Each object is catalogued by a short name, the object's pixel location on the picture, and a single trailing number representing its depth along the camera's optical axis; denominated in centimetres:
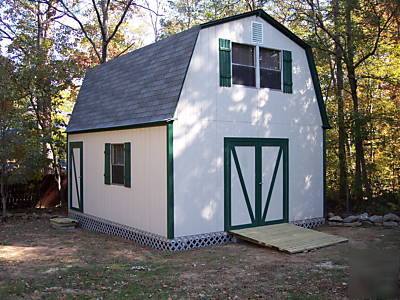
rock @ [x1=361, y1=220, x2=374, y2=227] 1023
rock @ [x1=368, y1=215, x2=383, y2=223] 1023
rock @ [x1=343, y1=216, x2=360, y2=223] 1043
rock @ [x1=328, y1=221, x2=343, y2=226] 1028
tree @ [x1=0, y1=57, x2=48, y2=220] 1139
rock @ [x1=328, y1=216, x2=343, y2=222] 1041
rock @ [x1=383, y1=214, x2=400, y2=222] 1008
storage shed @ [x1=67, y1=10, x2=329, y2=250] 802
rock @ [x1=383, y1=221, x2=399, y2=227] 990
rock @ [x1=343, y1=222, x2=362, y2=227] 1012
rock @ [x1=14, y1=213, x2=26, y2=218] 1255
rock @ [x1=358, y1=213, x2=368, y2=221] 1046
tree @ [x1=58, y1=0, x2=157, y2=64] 1681
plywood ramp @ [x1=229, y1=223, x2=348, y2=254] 758
